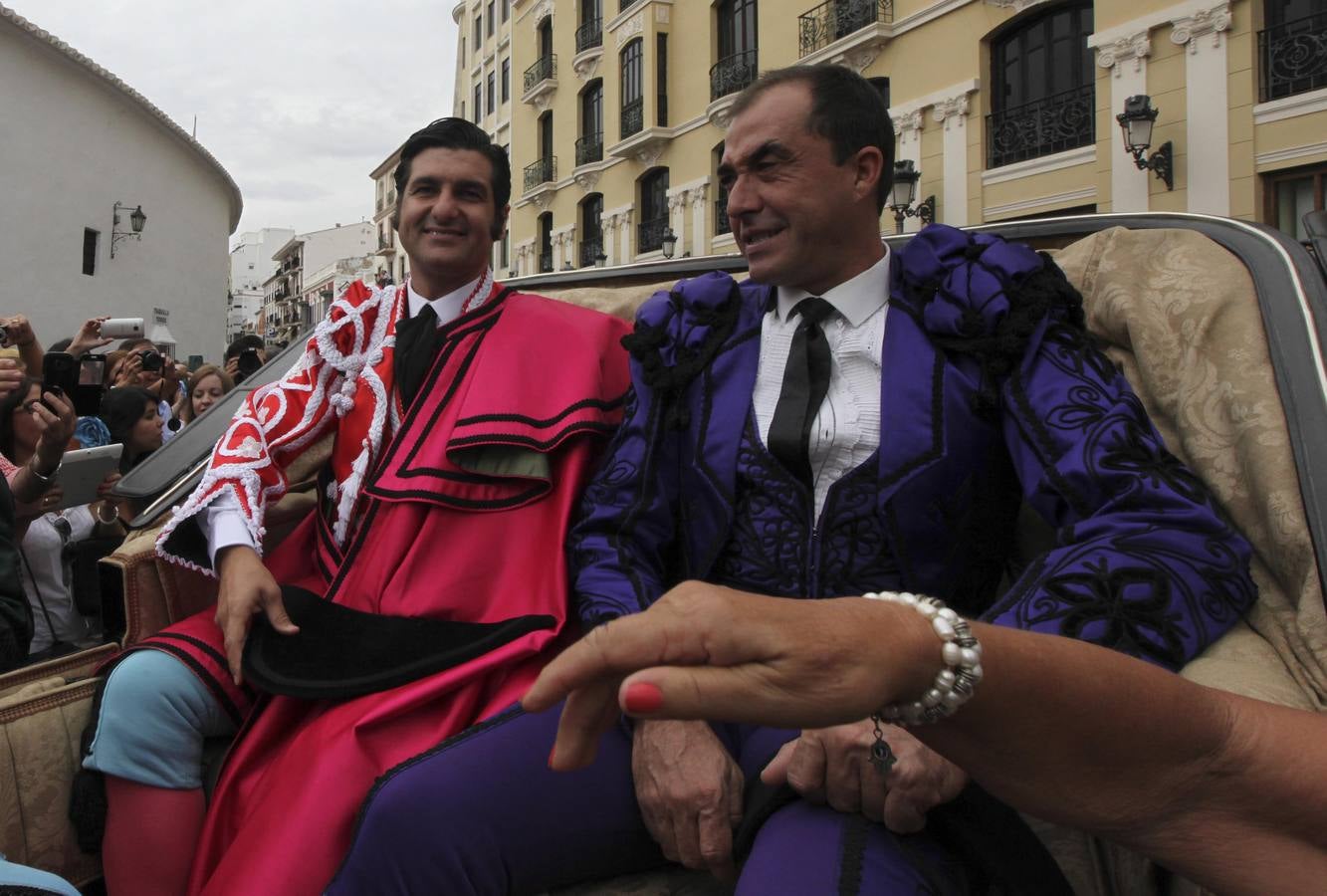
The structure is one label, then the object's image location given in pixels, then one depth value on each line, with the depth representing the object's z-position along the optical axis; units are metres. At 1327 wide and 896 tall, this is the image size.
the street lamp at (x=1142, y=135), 9.09
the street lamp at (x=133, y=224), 17.70
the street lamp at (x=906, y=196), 10.01
